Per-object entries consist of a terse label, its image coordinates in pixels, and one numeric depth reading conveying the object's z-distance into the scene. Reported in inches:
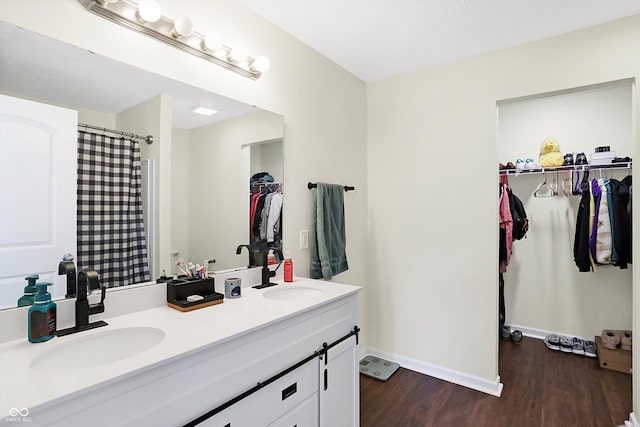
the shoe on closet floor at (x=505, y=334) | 129.2
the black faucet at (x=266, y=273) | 71.1
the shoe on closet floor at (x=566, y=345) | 115.9
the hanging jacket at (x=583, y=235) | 106.9
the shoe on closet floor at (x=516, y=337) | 126.3
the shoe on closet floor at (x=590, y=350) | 111.9
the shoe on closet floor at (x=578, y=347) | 113.8
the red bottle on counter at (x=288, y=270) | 75.9
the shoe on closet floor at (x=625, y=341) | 102.5
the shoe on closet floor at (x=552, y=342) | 118.4
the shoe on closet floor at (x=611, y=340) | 104.1
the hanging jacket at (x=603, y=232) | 101.0
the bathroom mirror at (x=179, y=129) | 43.6
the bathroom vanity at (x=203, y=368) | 30.7
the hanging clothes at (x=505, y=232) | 116.0
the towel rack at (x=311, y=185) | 87.6
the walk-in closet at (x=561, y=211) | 114.7
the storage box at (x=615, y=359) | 100.5
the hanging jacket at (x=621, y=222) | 98.3
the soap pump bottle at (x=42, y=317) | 39.3
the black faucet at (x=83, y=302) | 42.3
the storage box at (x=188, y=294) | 53.6
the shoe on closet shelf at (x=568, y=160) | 114.6
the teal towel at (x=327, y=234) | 86.4
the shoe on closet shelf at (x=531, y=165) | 118.9
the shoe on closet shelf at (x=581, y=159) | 111.3
